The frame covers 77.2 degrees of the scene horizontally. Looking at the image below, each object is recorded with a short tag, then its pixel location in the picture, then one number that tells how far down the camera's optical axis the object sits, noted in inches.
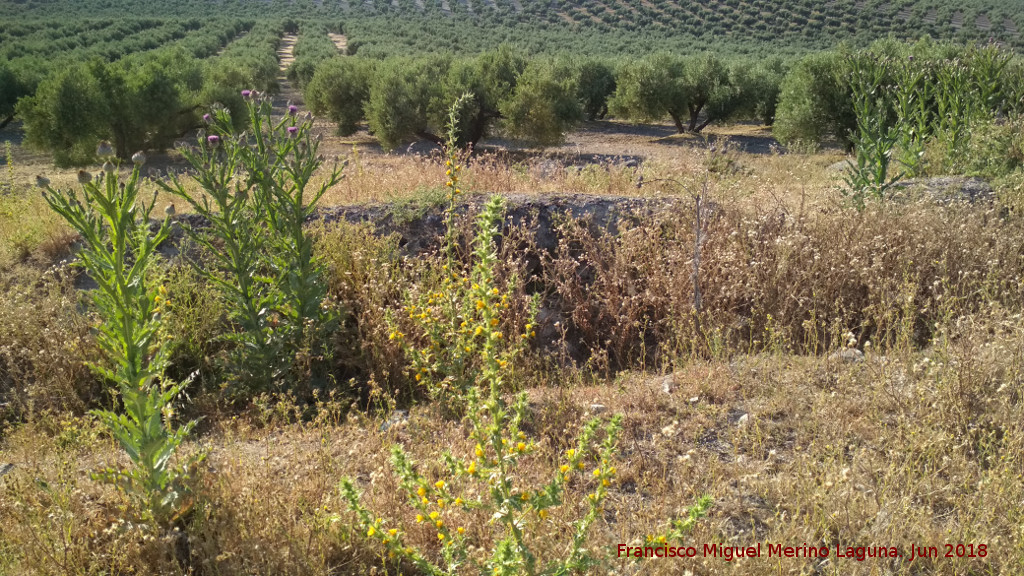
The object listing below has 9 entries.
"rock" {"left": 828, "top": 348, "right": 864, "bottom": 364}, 139.6
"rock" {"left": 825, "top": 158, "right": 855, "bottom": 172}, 427.4
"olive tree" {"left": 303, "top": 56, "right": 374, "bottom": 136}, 939.3
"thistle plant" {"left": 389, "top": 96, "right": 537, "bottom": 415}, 136.8
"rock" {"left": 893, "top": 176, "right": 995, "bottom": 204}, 221.5
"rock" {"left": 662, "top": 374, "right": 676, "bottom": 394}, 137.0
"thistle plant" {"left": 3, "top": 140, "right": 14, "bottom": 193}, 255.7
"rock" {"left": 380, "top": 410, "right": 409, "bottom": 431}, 126.4
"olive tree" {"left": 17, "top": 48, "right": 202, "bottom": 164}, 719.7
